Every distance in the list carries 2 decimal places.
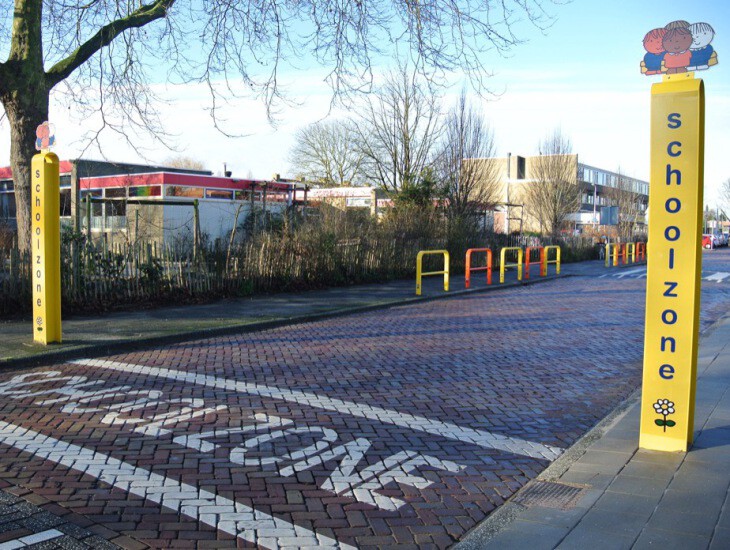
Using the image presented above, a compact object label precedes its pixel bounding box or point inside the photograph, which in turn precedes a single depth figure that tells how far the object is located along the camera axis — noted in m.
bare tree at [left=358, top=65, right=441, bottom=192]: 27.48
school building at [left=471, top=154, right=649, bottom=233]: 40.96
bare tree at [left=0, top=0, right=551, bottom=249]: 10.66
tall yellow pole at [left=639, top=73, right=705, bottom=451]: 4.45
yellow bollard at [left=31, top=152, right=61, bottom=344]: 8.46
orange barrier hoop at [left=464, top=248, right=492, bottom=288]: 18.11
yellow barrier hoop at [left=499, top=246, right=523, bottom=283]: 20.07
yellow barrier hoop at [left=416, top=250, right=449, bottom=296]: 15.94
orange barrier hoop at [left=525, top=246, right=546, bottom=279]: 21.58
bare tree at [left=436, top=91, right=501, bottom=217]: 27.44
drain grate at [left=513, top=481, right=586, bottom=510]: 3.91
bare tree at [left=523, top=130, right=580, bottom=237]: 39.12
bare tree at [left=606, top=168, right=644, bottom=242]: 50.50
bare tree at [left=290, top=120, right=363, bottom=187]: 42.88
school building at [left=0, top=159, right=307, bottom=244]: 27.01
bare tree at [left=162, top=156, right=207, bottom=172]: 59.83
